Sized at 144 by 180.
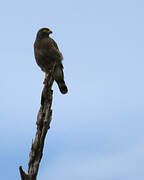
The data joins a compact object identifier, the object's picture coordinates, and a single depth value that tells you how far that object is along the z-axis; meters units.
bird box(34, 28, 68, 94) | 23.45
